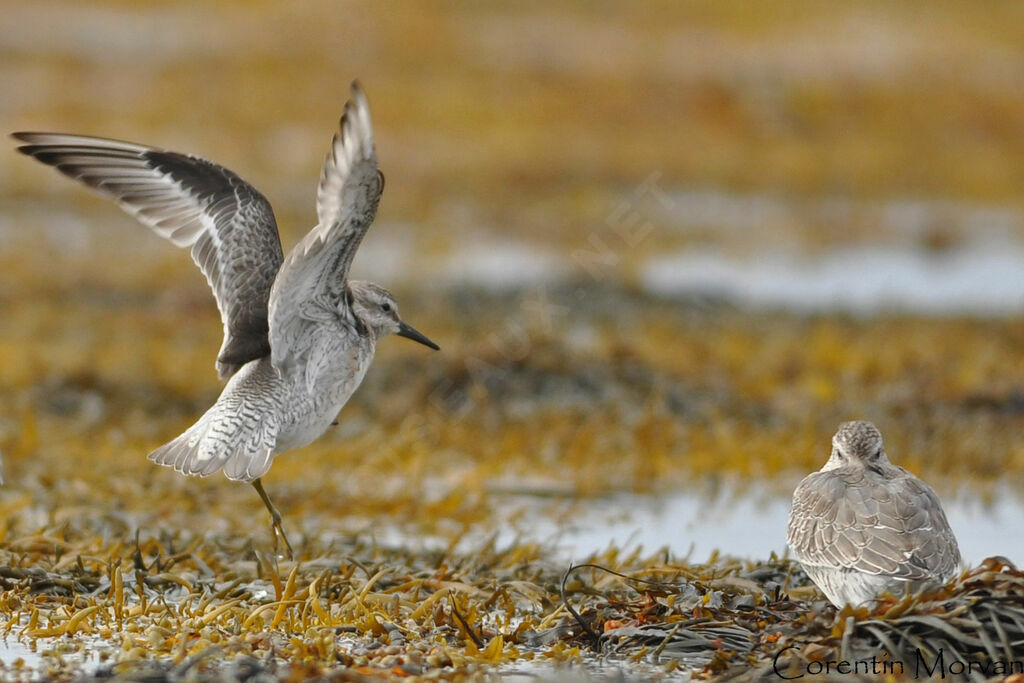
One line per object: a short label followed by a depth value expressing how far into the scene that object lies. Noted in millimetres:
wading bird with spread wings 11148
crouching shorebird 10602
